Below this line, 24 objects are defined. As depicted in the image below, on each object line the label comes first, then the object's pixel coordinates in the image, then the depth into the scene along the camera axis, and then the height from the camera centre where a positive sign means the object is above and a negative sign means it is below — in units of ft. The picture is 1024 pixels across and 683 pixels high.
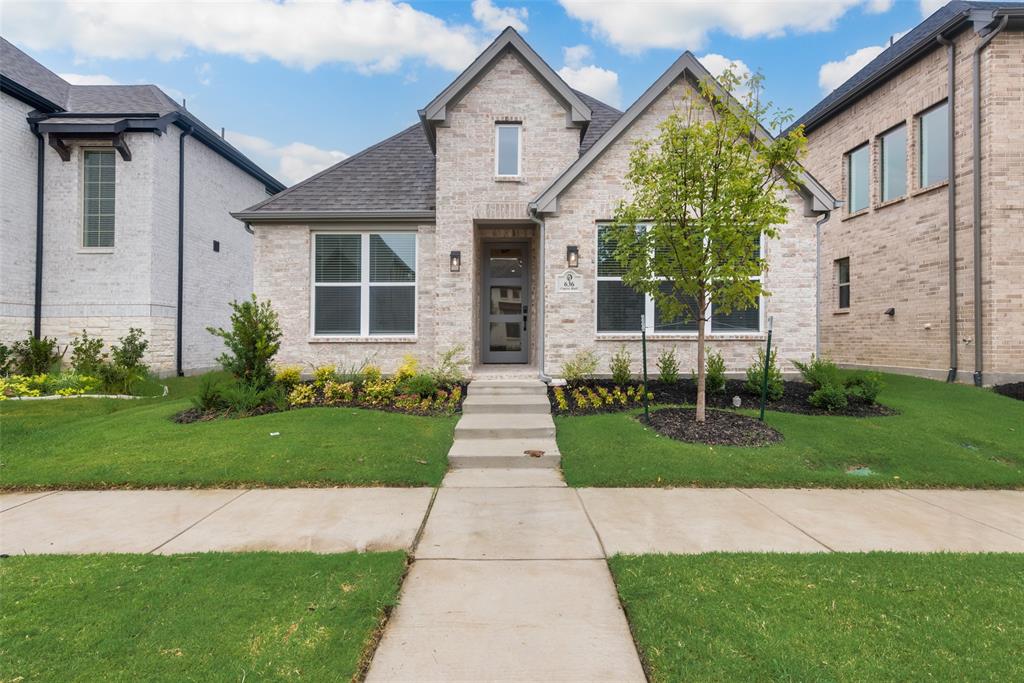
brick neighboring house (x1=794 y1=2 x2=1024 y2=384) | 30.60 +10.67
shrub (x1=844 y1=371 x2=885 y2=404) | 25.36 -2.37
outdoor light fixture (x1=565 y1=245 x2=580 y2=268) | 29.58 +5.47
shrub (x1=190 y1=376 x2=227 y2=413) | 24.22 -3.11
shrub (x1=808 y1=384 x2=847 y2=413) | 24.44 -2.87
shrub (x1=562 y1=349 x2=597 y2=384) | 29.07 -1.58
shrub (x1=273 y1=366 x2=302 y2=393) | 28.40 -2.33
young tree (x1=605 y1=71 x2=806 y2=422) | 20.30 +6.44
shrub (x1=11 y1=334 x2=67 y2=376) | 35.99 -1.38
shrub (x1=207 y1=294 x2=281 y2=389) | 24.75 -0.28
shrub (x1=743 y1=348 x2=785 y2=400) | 26.68 -2.22
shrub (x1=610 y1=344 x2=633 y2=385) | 28.60 -1.72
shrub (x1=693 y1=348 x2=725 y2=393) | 27.48 -1.96
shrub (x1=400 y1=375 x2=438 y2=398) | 26.55 -2.62
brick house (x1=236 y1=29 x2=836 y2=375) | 29.78 +6.98
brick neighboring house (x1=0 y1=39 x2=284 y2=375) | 36.86 +10.22
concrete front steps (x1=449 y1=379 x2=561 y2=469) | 18.47 -3.95
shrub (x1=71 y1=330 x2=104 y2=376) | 34.99 -1.21
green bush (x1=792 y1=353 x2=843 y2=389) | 25.55 -1.72
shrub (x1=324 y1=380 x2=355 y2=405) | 26.71 -3.05
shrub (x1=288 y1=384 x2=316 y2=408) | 25.82 -3.18
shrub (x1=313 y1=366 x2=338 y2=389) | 29.03 -2.27
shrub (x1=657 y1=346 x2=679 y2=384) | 28.81 -1.66
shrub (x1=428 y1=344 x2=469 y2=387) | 29.32 -1.76
